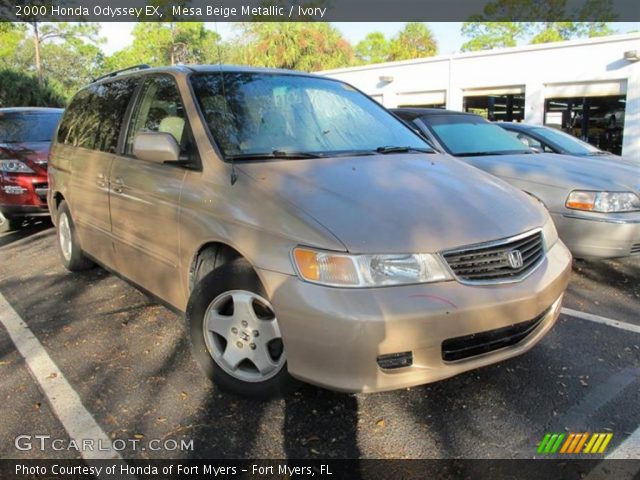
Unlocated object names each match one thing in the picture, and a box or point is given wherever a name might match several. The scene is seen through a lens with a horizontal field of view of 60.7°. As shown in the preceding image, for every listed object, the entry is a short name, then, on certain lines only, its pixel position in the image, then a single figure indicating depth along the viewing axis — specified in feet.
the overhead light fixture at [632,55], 46.70
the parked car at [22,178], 22.53
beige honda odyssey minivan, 7.88
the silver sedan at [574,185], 15.47
